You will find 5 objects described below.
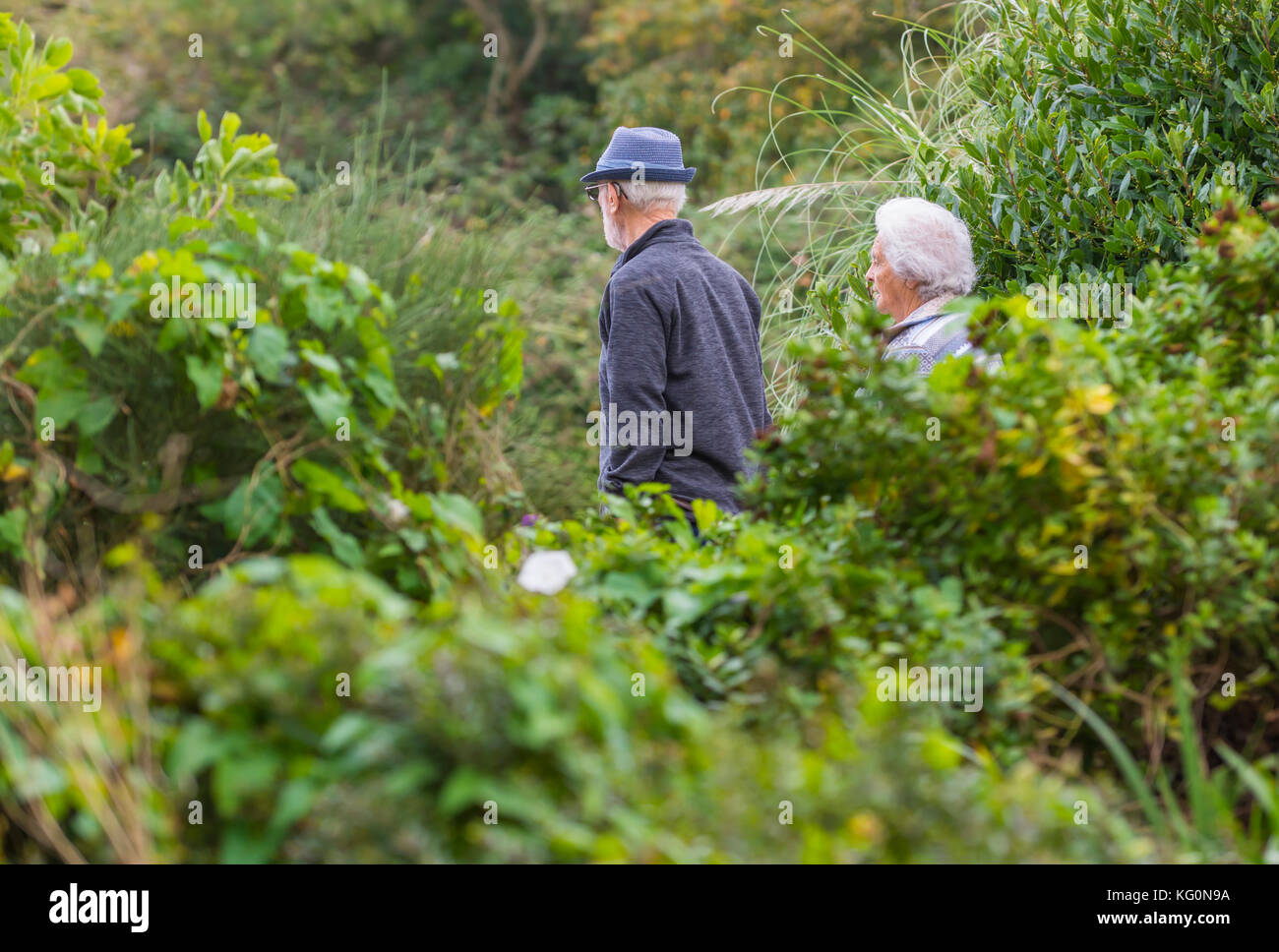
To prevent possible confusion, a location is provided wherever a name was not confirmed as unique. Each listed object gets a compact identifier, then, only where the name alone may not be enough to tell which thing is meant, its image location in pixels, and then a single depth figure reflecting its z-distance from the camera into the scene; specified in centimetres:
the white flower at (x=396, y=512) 500
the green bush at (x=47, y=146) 571
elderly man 684
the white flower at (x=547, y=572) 443
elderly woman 735
